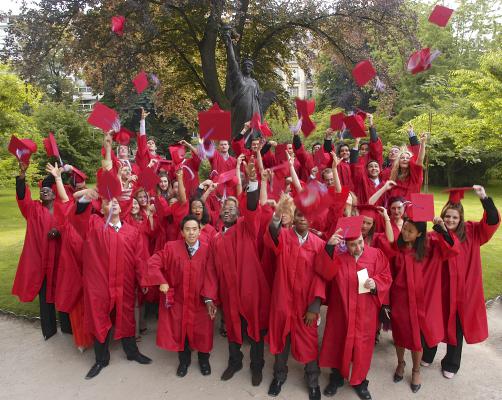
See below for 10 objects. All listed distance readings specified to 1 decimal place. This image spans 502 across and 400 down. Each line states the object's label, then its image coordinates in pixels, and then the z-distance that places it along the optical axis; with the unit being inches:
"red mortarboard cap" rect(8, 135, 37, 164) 202.2
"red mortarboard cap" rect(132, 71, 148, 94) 282.8
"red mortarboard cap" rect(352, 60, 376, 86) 261.0
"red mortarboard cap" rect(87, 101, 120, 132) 211.1
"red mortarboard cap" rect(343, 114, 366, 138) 246.2
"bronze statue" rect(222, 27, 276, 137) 344.8
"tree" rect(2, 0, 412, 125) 386.3
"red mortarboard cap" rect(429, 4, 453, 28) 235.3
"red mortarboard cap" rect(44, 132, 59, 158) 216.4
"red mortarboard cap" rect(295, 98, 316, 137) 245.4
